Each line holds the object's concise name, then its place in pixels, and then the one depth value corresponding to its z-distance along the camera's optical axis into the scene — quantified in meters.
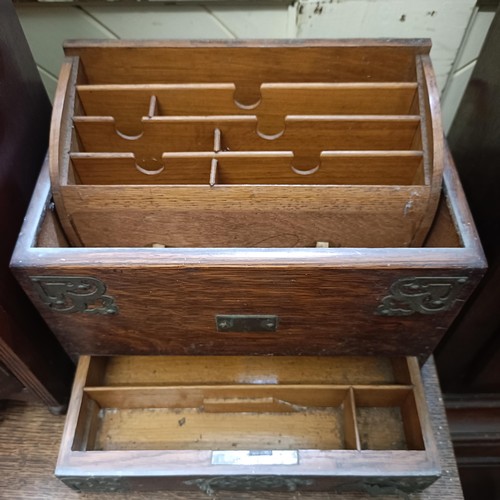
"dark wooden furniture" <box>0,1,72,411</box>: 0.71
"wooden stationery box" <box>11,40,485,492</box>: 0.67
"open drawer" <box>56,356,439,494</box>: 0.72
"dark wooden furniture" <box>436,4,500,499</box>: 0.83
